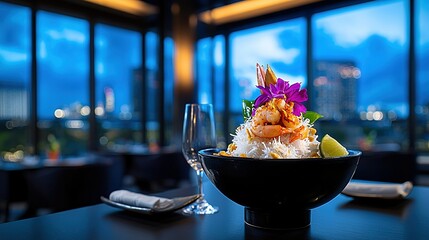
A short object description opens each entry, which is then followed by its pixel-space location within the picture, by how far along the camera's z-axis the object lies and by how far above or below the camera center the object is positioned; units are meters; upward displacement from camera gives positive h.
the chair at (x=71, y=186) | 2.35 -0.43
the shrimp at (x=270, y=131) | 0.74 -0.03
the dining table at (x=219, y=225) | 0.71 -0.23
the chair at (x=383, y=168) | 1.87 -0.28
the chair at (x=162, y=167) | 4.10 -0.55
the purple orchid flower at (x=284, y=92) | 0.78 +0.06
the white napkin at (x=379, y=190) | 1.00 -0.21
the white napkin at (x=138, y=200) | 0.86 -0.20
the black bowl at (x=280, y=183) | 0.67 -0.13
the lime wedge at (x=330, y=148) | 0.74 -0.06
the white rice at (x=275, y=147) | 0.73 -0.06
